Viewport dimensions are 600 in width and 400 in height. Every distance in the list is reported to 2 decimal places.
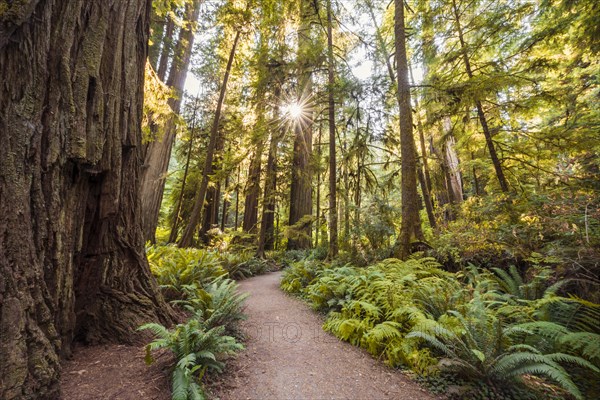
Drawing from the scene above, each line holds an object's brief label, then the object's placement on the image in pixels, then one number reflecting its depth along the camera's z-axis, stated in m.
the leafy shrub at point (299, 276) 6.31
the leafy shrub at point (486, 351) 2.24
